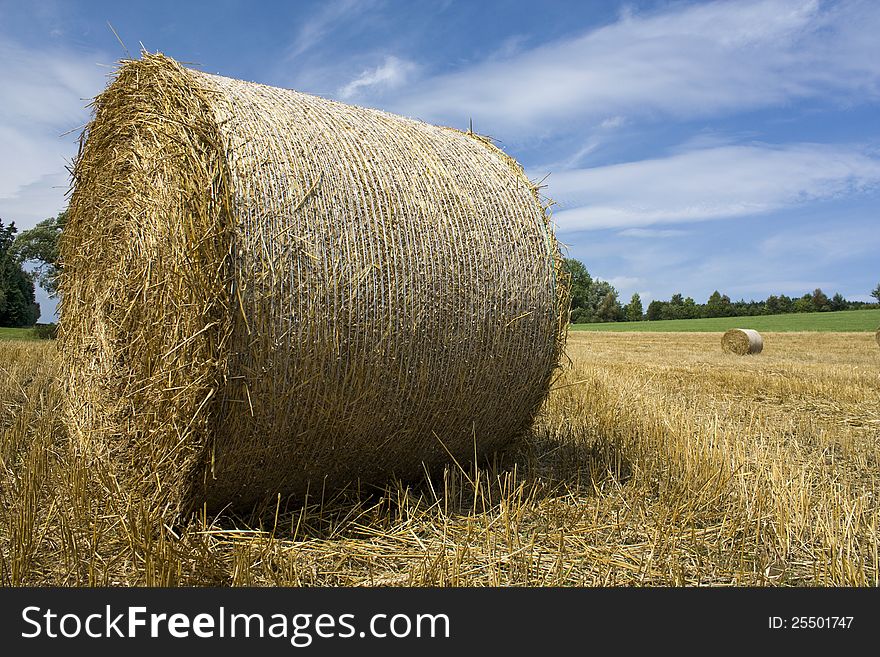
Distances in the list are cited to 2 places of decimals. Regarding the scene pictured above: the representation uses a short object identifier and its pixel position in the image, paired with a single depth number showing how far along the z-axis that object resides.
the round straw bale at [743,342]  18.30
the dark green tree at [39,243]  25.72
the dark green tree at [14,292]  32.41
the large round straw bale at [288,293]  3.34
